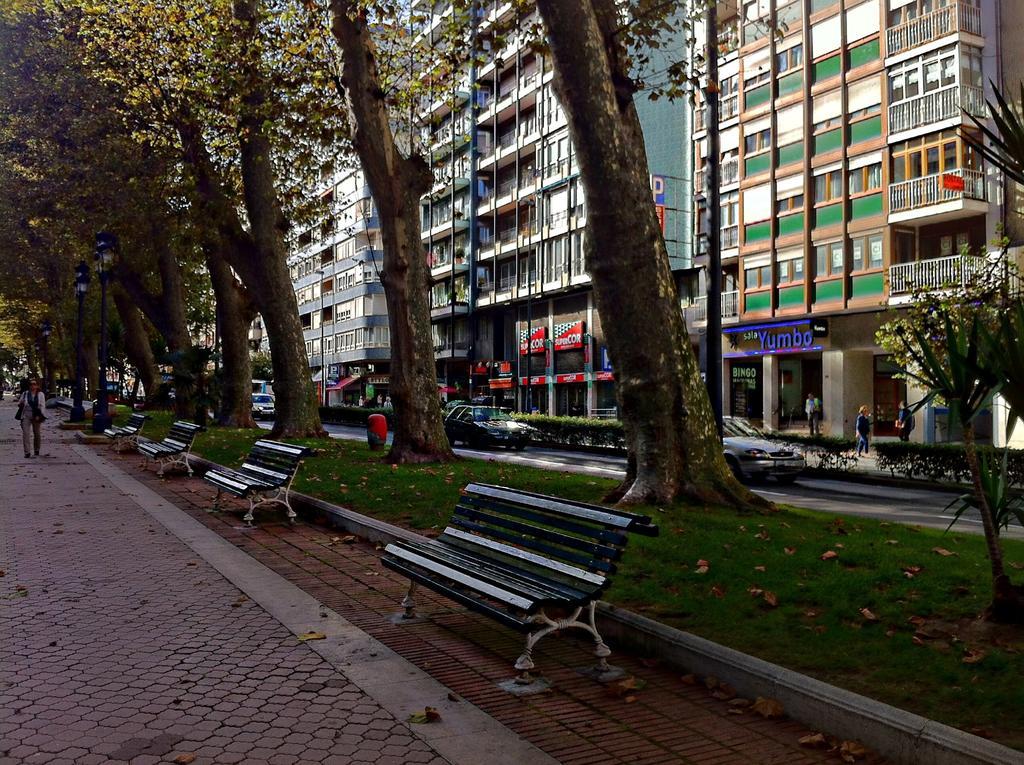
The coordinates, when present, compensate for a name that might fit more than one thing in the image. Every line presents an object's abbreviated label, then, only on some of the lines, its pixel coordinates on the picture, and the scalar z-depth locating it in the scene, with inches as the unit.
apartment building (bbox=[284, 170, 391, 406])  2915.8
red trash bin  789.9
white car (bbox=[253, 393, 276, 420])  2316.9
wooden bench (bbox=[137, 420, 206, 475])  668.1
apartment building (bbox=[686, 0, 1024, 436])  1229.7
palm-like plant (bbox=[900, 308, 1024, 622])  191.3
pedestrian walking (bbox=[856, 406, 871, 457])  1091.3
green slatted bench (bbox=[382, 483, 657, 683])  203.2
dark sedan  1205.7
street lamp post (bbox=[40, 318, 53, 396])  1868.6
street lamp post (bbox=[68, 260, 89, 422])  1217.2
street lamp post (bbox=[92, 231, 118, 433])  1063.6
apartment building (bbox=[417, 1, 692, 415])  1920.5
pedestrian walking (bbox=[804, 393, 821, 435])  1344.7
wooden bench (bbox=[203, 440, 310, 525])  436.8
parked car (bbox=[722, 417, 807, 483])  775.1
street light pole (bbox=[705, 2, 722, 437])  759.1
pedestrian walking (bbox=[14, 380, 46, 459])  851.4
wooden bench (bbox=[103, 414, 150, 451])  903.7
